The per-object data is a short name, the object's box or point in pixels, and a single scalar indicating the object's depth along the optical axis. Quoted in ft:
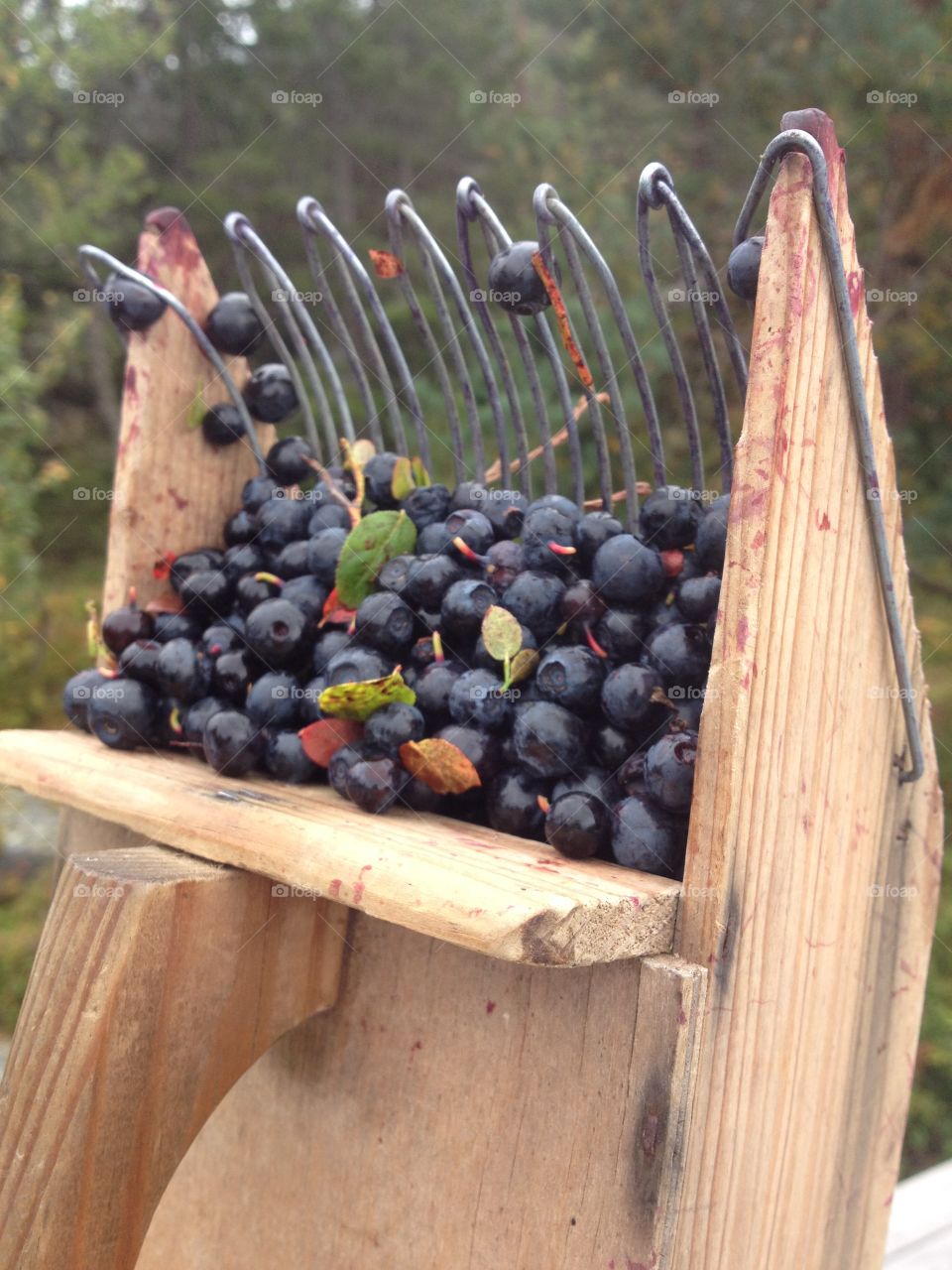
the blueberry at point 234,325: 0.80
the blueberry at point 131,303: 0.78
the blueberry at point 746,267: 0.57
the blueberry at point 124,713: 0.69
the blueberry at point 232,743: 0.63
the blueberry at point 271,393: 0.82
